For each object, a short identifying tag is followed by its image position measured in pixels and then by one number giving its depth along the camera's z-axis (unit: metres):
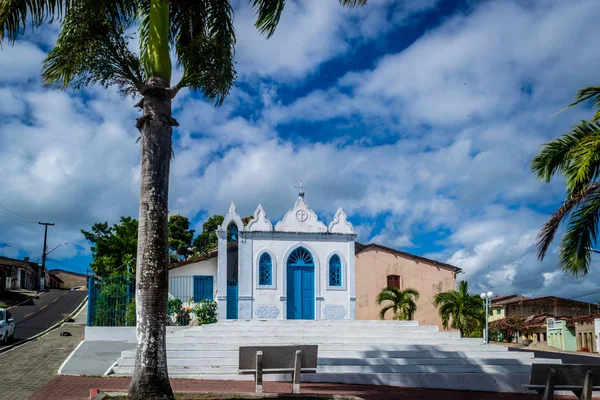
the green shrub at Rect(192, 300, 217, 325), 19.00
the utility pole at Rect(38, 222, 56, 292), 64.88
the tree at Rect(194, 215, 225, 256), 45.62
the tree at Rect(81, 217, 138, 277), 39.12
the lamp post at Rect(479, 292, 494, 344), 23.52
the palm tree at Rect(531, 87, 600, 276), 10.16
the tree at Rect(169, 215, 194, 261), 44.94
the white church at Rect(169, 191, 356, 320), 19.72
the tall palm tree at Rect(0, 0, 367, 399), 8.14
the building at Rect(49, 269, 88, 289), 79.06
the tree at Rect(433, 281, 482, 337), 22.92
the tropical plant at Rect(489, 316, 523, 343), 44.03
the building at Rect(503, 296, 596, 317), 53.22
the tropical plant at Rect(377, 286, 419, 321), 21.00
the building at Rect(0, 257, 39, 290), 57.19
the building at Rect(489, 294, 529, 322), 54.99
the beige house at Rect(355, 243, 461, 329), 25.39
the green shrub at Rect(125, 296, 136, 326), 18.41
